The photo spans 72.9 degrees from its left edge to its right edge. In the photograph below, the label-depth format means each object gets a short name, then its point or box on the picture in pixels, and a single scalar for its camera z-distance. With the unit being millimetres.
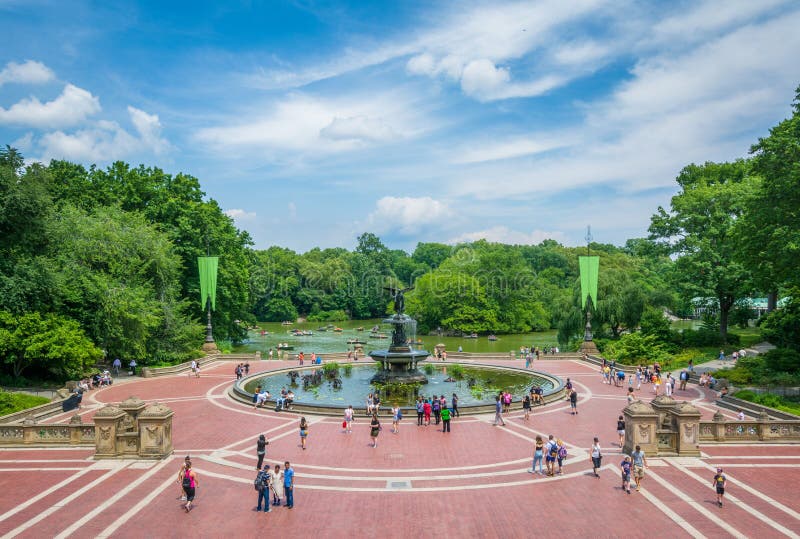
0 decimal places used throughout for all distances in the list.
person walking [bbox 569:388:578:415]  25391
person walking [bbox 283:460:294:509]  14141
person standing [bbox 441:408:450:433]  21641
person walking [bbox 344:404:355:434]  22359
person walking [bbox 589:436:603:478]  16562
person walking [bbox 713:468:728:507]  14094
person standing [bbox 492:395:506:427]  22875
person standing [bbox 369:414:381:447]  19938
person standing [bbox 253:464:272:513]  13859
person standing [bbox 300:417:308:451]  19594
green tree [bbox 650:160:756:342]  44781
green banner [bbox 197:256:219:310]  45531
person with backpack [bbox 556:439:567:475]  16922
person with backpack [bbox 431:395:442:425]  23250
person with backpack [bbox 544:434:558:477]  16797
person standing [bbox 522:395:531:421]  24578
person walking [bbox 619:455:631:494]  15188
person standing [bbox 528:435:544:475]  17125
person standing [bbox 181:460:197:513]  13820
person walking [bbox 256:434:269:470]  17047
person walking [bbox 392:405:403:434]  21875
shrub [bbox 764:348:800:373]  31578
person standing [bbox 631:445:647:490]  15383
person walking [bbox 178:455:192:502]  14276
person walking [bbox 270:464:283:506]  14227
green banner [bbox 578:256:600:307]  47344
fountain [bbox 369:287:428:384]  32844
